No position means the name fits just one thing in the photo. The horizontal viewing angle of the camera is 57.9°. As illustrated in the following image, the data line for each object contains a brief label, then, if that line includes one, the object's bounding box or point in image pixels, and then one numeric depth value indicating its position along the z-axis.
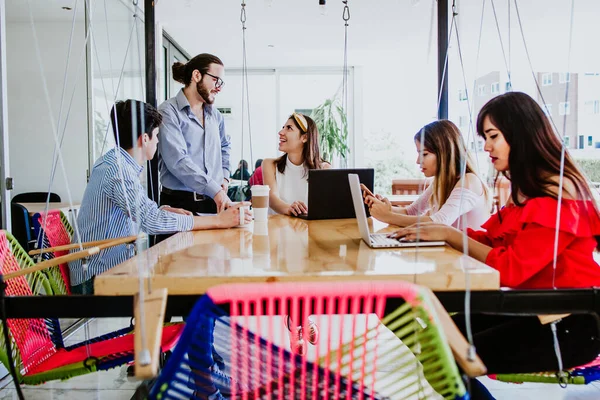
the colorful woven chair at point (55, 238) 1.77
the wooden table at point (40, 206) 3.24
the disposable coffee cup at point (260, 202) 2.18
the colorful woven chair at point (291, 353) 0.70
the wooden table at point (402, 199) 4.10
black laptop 2.29
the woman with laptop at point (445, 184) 2.15
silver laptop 1.49
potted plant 7.87
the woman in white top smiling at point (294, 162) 2.93
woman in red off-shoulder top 1.28
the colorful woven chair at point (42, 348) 1.41
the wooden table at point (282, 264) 1.10
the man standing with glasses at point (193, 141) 2.75
